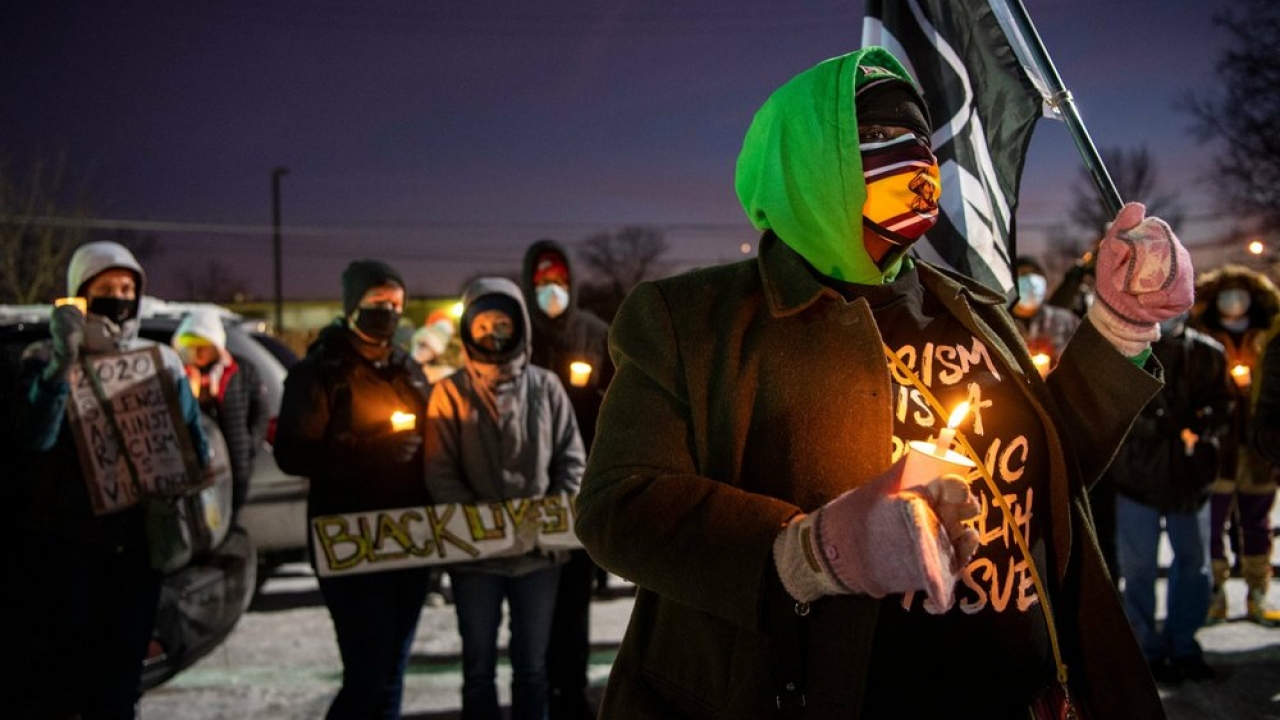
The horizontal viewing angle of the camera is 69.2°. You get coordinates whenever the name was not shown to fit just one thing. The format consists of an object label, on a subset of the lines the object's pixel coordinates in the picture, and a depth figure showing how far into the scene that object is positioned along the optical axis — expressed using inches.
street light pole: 1331.2
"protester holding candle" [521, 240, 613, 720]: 178.2
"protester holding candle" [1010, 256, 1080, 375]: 248.1
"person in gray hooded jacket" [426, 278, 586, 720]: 152.2
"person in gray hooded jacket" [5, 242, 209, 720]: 144.9
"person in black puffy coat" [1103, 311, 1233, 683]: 198.8
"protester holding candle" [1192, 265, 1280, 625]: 233.9
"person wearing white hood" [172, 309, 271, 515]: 229.1
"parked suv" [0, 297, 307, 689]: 174.4
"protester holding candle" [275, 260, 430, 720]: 148.6
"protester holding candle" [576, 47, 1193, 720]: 57.0
